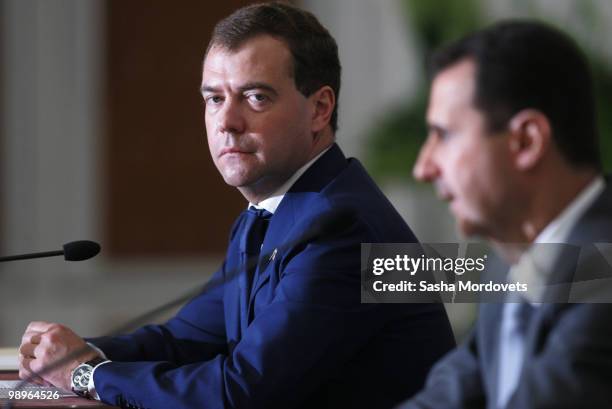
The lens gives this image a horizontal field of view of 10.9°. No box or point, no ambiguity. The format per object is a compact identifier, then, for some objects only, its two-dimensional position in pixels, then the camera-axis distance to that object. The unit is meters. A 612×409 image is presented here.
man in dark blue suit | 4.09
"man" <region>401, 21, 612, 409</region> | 3.66
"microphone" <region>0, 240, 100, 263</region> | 4.29
